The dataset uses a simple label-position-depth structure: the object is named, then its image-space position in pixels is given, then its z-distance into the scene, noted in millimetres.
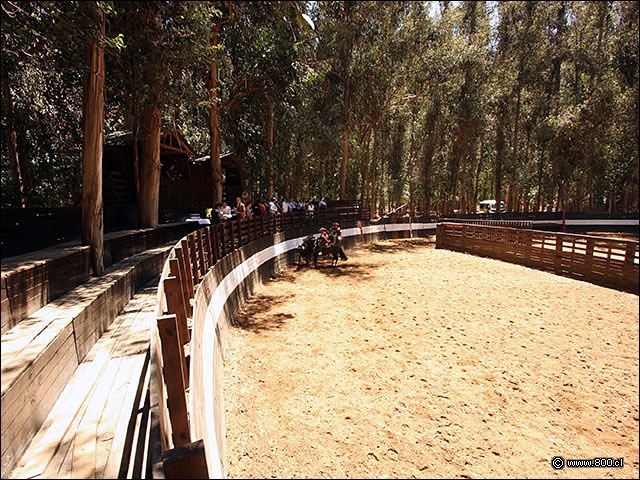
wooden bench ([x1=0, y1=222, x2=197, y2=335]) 3850
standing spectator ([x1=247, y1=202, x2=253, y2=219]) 12962
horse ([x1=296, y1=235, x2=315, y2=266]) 15258
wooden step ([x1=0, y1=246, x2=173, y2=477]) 2506
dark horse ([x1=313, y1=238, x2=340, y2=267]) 15508
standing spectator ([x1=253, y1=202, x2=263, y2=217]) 14688
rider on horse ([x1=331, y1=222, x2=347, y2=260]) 15969
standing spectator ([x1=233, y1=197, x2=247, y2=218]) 12273
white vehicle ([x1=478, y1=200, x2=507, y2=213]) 58844
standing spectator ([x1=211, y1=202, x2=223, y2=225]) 11625
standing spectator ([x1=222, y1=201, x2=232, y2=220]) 11894
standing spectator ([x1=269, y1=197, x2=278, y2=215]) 16122
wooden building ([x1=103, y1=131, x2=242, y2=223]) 14336
